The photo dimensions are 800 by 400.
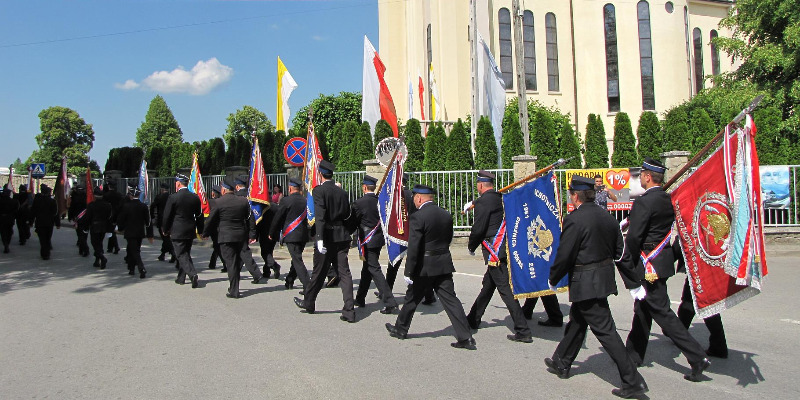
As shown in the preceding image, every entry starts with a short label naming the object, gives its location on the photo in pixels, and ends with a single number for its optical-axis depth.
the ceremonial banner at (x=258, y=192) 12.09
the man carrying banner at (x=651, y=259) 5.27
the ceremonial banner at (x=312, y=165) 10.38
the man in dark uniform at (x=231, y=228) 8.98
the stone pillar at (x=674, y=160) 14.62
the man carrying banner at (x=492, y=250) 6.50
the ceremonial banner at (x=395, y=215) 7.61
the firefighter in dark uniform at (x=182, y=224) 10.00
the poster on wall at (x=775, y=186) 14.62
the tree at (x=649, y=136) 18.17
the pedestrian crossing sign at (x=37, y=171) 23.59
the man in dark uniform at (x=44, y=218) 13.60
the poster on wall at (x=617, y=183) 15.04
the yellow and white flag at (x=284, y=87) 20.80
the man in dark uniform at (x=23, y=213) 16.38
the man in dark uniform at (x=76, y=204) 15.35
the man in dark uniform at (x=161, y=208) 12.85
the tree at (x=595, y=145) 18.59
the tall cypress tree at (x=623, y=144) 18.47
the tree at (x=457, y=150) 18.09
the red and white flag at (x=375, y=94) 20.27
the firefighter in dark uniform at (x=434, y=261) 6.20
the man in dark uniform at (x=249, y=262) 10.22
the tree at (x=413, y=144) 18.72
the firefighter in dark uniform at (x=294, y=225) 8.77
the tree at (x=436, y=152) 18.27
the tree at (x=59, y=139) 57.31
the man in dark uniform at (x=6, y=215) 14.71
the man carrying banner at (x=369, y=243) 8.03
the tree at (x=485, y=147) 18.42
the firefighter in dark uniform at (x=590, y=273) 4.86
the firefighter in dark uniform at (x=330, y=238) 7.45
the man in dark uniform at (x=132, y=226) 11.10
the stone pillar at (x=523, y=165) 14.73
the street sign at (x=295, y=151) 14.77
